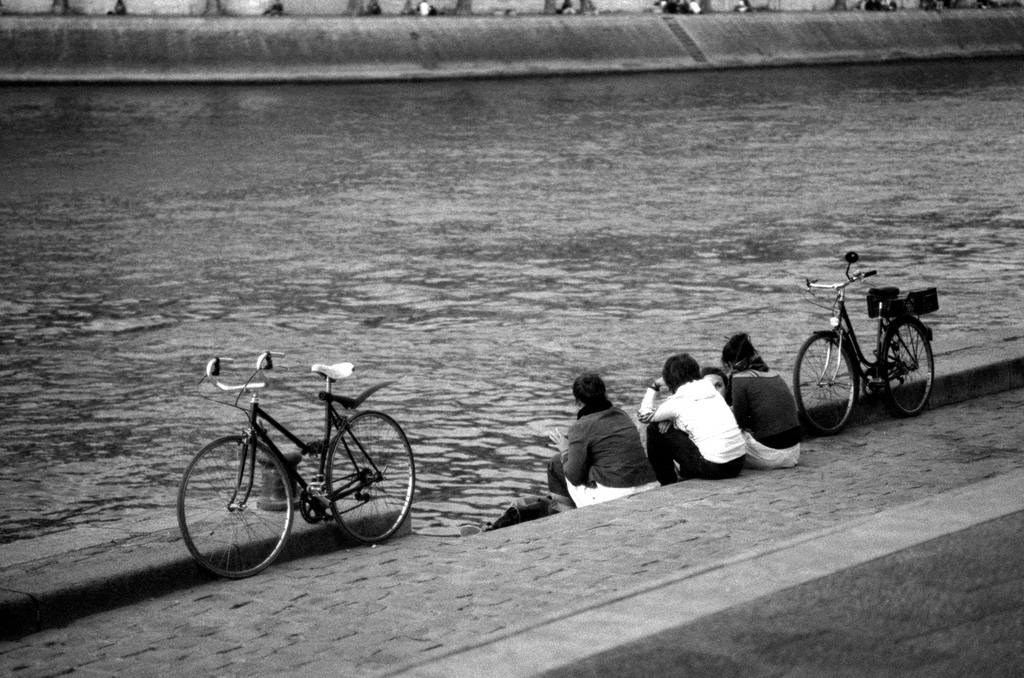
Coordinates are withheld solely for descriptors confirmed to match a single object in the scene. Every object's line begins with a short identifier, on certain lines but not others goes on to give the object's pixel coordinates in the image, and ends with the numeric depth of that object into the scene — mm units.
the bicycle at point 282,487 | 15711
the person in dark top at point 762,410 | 19391
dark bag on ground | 18437
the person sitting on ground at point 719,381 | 20062
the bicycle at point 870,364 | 21344
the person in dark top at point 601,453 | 18781
